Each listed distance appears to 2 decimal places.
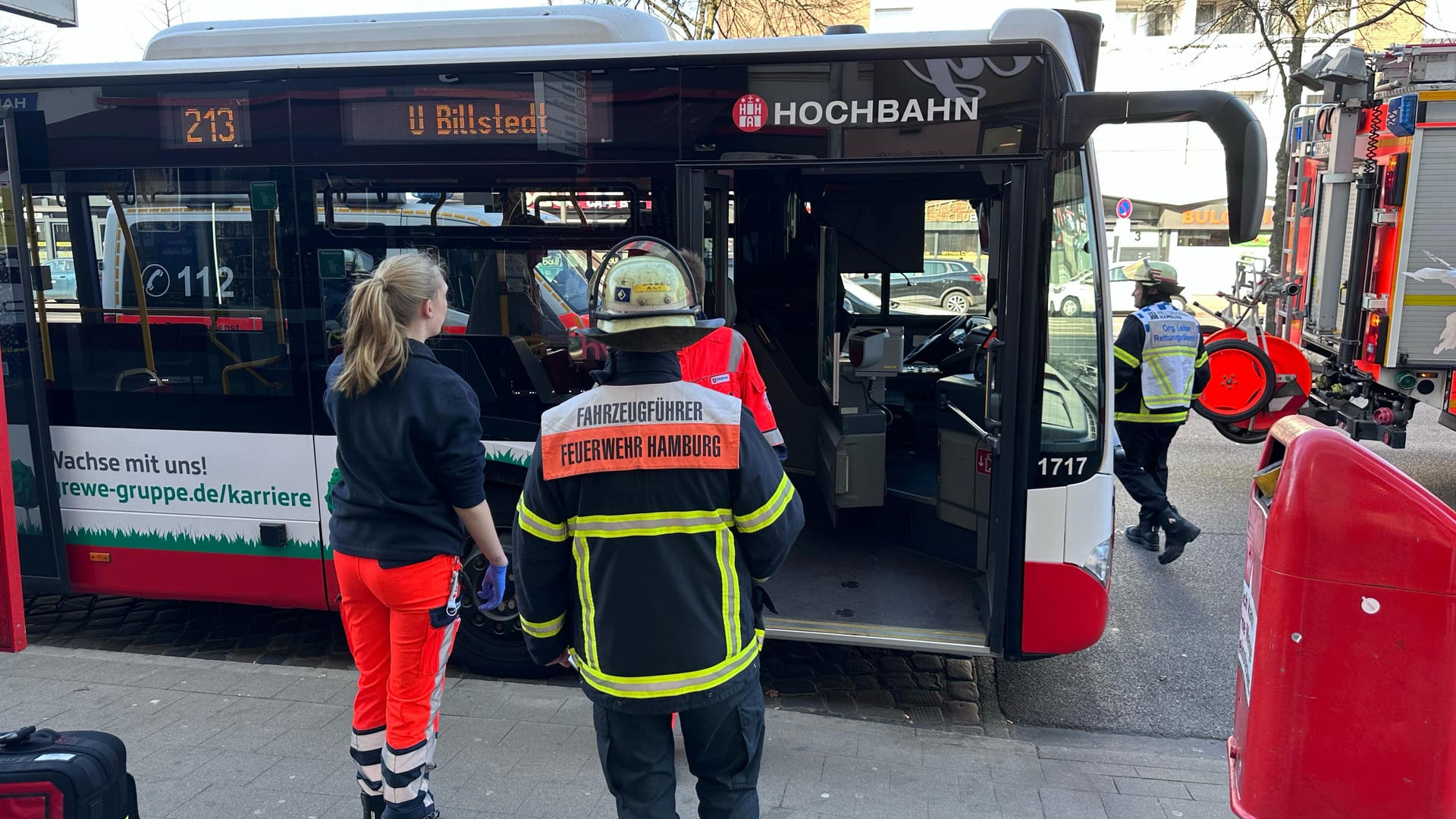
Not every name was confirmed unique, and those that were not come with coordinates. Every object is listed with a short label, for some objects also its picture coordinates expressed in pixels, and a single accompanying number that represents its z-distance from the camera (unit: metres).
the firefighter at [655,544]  2.39
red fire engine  7.92
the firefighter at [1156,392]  6.66
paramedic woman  3.08
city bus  4.15
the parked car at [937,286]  7.52
